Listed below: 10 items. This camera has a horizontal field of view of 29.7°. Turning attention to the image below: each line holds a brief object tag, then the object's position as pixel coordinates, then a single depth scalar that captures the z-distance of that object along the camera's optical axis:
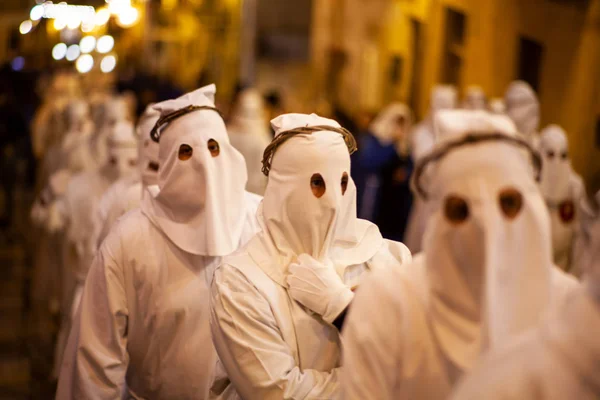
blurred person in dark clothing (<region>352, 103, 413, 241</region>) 12.96
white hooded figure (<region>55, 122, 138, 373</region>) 9.34
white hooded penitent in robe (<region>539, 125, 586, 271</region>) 9.91
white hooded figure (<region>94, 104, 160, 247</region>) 7.38
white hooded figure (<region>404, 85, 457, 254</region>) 11.34
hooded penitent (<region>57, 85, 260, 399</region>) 5.78
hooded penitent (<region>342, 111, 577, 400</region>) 3.33
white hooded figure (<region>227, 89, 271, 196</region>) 11.07
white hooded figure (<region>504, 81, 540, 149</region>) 11.86
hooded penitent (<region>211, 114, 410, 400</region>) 4.66
